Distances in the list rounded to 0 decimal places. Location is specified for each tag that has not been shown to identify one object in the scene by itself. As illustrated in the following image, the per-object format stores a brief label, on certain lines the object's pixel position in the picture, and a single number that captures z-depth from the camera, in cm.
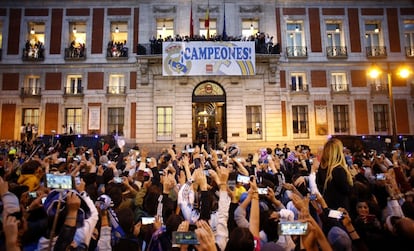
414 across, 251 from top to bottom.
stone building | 2075
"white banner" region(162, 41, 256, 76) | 1877
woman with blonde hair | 369
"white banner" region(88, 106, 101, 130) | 2075
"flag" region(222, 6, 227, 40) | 1970
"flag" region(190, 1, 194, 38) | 2014
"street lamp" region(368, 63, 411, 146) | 1240
